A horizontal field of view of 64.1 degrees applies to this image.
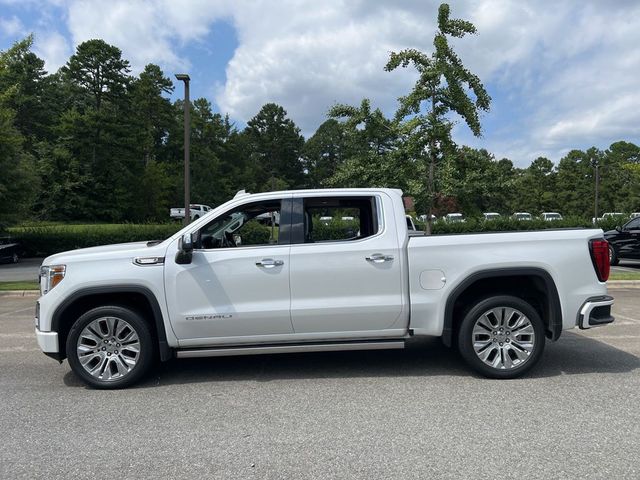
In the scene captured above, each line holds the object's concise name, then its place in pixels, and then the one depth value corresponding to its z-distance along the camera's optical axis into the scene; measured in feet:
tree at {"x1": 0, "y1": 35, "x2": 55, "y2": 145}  172.45
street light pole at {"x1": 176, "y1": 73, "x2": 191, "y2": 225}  54.75
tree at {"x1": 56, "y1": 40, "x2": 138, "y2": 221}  148.66
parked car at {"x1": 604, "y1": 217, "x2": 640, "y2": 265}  51.93
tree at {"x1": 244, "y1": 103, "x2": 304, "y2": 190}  303.27
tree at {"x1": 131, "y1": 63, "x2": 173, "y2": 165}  200.96
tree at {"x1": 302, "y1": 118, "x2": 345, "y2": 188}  317.42
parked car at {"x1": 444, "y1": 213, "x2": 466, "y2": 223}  123.24
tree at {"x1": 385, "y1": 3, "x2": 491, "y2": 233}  43.32
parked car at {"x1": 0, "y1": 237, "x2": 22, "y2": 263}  72.43
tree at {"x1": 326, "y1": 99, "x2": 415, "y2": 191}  45.14
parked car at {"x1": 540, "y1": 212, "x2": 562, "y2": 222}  163.68
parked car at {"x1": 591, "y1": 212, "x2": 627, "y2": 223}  119.65
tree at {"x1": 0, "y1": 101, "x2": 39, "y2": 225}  70.23
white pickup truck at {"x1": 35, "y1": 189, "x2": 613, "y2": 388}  16.29
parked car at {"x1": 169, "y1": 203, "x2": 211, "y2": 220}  155.22
